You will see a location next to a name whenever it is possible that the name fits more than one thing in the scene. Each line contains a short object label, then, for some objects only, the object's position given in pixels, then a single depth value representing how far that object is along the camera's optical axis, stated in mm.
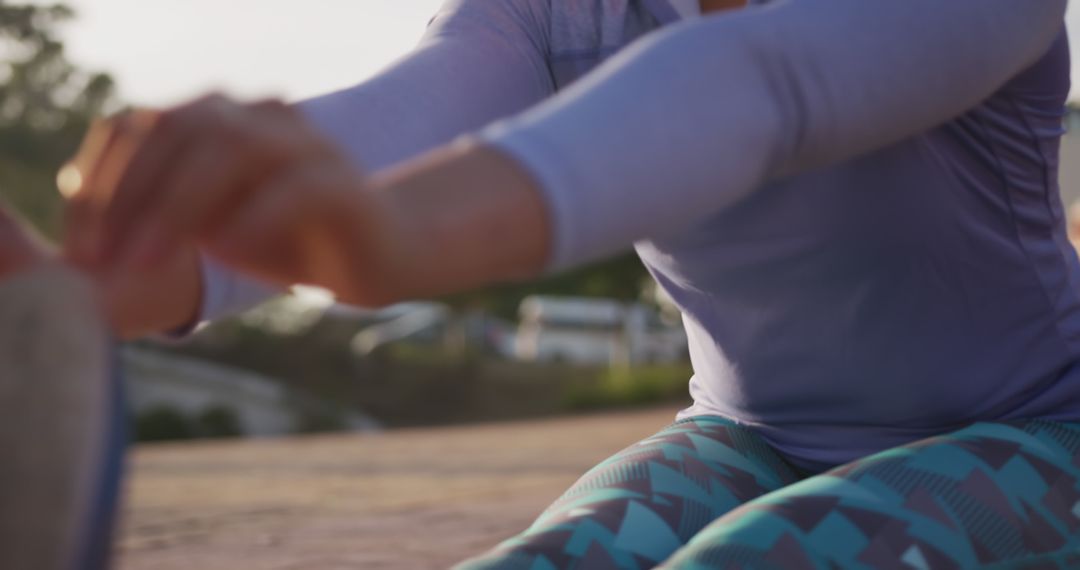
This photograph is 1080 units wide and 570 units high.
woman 638
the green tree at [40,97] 19297
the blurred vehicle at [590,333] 29359
